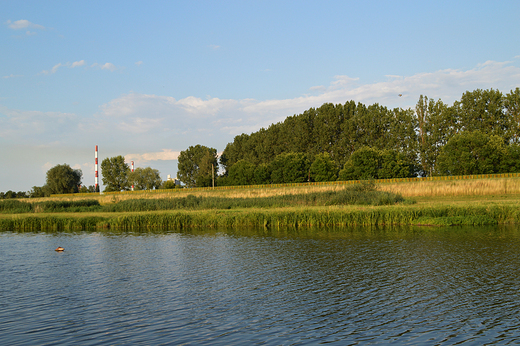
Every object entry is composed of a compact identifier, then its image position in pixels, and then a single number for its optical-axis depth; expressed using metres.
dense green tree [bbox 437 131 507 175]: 76.50
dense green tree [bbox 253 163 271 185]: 109.19
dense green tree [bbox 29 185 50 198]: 126.24
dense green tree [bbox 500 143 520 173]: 75.19
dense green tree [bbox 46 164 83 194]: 129.50
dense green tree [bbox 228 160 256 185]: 112.56
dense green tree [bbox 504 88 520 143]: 81.25
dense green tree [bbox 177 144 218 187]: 138.00
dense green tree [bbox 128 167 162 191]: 140.25
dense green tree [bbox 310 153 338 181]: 97.19
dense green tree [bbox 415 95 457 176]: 87.44
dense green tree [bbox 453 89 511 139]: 83.25
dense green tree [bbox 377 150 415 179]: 86.75
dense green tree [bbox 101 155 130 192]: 146.69
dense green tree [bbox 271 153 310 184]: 102.25
